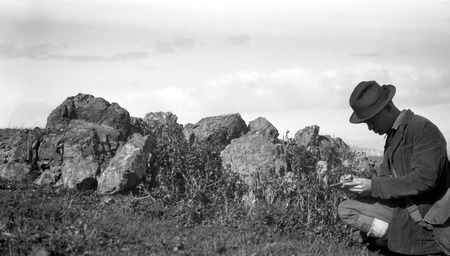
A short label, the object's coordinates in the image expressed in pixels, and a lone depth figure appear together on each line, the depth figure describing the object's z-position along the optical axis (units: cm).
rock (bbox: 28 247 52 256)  777
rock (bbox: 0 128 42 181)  1192
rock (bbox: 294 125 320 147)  1285
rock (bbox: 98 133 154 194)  1098
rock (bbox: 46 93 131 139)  1263
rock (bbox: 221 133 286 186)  1149
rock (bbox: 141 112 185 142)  1230
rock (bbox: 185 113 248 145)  1275
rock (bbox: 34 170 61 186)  1162
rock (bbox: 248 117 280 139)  1323
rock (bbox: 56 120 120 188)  1141
